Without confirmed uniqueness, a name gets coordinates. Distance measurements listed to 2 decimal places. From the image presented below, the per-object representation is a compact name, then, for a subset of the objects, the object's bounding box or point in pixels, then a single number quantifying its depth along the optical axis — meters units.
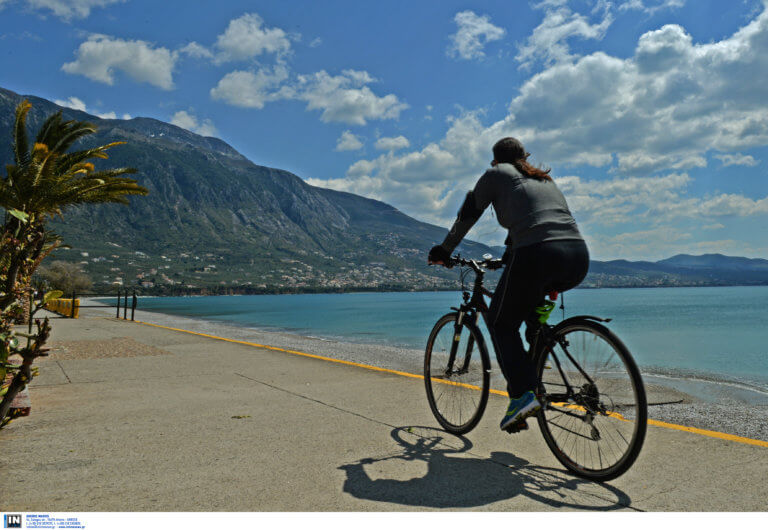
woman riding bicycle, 3.10
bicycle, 2.82
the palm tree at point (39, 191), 2.64
